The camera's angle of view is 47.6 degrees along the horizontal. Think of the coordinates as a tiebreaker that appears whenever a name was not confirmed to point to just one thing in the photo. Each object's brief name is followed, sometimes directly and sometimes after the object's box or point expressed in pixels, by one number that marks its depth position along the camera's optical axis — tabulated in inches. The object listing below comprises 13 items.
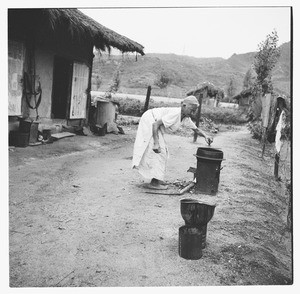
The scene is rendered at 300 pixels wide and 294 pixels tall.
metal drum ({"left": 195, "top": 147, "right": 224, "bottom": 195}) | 214.8
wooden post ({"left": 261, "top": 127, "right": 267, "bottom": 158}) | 395.3
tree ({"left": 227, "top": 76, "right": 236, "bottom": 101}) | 2217.0
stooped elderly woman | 203.6
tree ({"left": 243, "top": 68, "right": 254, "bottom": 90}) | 2056.3
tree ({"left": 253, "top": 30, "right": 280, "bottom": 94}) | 723.2
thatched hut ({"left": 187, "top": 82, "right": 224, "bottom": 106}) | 1174.3
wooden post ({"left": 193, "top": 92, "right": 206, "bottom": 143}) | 452.0
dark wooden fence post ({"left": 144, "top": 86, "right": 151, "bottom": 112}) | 502.0
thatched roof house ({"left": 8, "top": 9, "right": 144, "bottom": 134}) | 299.1
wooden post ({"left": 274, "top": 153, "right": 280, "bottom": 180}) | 325.7
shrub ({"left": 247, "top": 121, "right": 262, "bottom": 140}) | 633.2
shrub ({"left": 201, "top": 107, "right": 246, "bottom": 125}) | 1007.9
